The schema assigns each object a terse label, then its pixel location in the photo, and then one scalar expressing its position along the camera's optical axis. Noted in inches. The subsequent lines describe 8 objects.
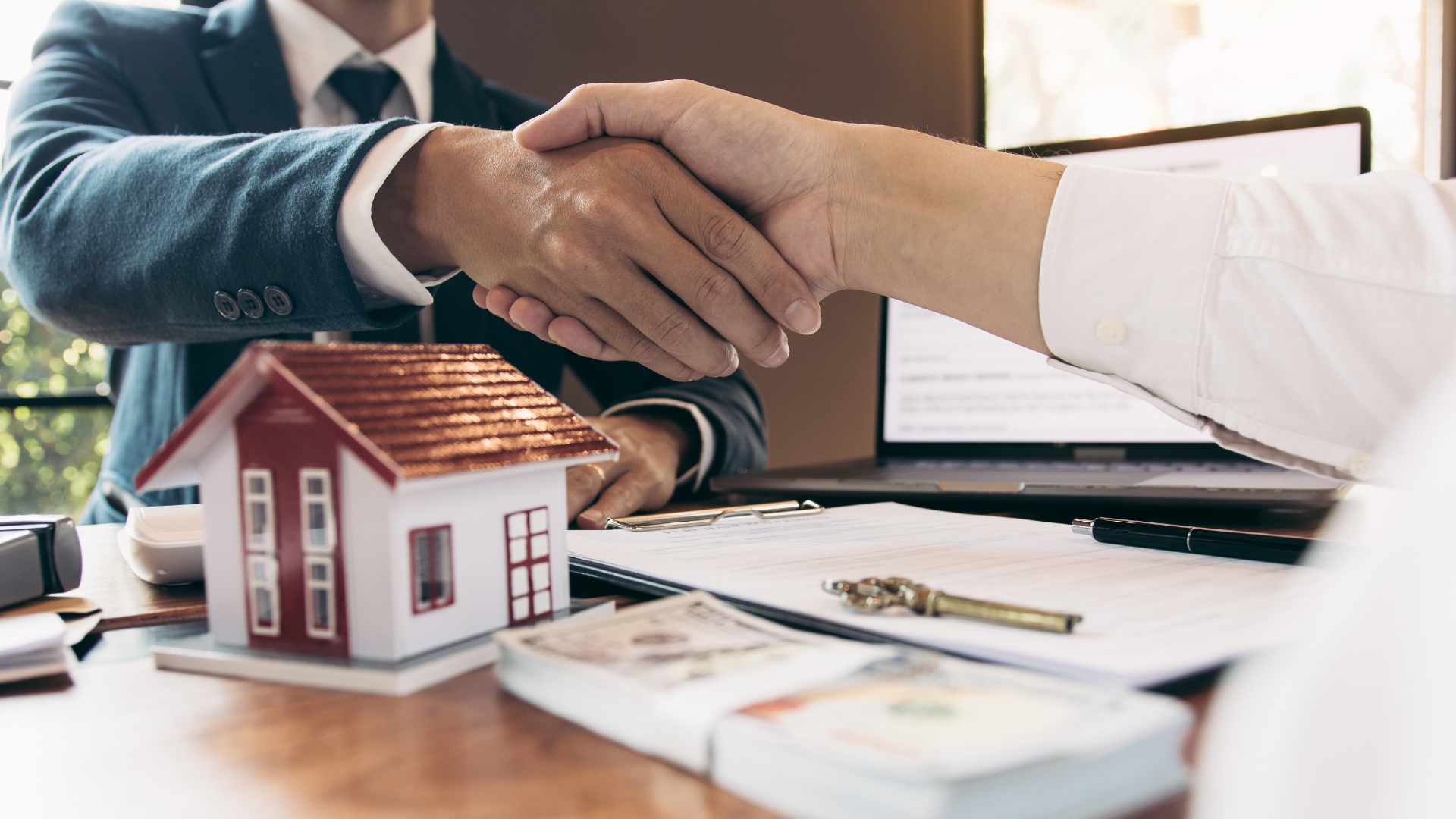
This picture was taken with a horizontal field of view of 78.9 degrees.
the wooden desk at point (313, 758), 9.9
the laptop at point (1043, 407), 39.4
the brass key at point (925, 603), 13.4
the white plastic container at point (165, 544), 20.8
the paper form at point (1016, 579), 12.6
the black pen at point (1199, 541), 19.0
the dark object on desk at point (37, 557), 18.1
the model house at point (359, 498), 13.7
